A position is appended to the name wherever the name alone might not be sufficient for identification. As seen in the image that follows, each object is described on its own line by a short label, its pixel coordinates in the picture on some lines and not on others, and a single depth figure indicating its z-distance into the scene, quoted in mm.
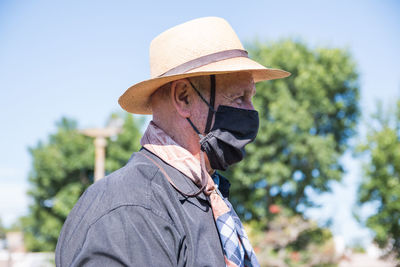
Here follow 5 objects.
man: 1418
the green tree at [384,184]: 16250
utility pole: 13031
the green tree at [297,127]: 17938
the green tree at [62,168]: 22500
